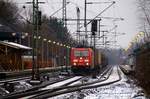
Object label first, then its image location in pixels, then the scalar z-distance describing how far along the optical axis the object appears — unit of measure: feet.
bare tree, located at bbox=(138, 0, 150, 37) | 163.73
